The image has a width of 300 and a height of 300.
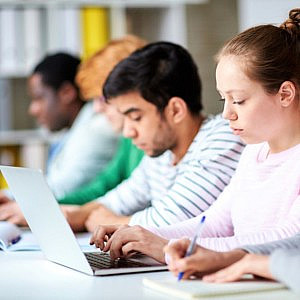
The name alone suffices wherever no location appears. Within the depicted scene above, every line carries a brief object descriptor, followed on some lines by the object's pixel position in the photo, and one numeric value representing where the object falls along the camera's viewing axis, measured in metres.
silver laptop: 1.97
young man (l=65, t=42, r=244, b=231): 2.53
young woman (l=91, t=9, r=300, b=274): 2.06
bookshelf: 4.80
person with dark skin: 3.92
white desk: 1.77
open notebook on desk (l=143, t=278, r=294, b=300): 1.71
